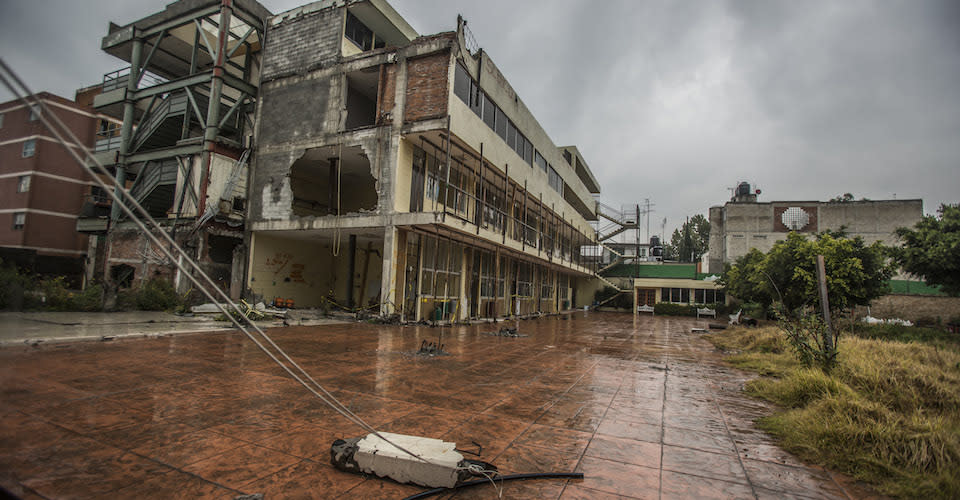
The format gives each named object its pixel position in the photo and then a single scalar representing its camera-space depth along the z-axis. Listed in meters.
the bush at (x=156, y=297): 11.81
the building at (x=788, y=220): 32.03
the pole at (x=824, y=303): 5.00
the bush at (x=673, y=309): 29.86
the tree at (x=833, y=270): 14.23
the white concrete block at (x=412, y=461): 2.21
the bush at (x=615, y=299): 34.55
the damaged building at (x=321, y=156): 12.97
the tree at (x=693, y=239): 56.48
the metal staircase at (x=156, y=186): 16.02
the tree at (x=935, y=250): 14.20
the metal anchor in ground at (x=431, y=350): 6.90
